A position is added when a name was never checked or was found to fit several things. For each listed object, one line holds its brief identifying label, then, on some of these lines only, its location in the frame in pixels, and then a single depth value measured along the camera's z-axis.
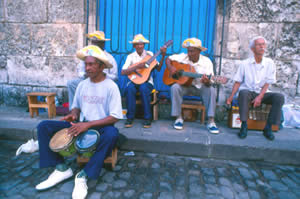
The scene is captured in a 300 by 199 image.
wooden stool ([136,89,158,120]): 3.75
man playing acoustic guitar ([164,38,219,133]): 3.47
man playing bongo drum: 2.04
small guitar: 3.65
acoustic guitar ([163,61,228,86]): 3.32
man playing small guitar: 3.53
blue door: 4.39
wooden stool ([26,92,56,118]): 3.79
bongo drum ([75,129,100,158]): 2.03
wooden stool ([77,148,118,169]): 2.36
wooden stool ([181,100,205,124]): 3.74
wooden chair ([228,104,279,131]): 3.40
